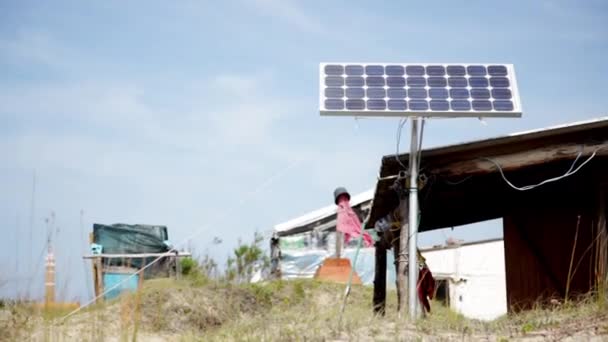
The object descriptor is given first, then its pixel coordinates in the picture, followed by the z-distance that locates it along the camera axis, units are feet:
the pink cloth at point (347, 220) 69.62
